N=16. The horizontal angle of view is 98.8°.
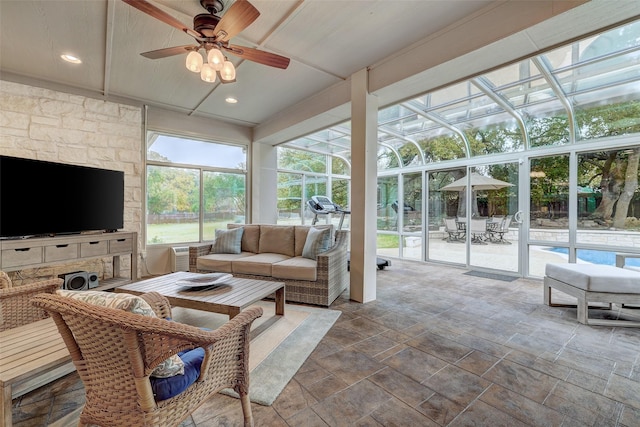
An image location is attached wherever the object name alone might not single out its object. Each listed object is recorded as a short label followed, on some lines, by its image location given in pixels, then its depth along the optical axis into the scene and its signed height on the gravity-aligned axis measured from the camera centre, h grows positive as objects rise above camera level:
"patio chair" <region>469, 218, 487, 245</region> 5.22 -0.29
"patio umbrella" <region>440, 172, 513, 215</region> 5.11 +0.59
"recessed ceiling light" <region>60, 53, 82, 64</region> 3.15 +1.79
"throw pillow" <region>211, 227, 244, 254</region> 4.09 -0.44
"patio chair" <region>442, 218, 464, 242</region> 5.56 -0.33
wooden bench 1.15 -0.69
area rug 1.84 -1.13
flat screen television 2.99 +0.16
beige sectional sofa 3.28 -0.61
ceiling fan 1.94 +1.37
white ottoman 2.72 -0.73
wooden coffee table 2.21 -0.72
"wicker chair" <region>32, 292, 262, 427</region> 1.00 -0.57
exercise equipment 5.04 +0.11
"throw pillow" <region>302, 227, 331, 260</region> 3.64 -0.39
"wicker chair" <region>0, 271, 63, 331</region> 1.65 -0.57
